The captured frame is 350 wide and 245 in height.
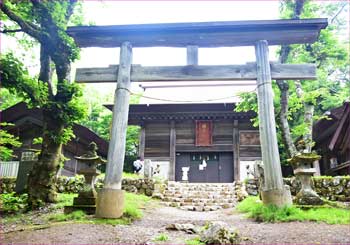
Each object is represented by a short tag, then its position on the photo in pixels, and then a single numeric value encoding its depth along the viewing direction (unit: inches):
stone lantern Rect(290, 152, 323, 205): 304.0
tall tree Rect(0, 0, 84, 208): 352.5
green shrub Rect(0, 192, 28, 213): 282.4
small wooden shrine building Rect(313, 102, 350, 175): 553.6
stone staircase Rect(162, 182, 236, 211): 466.9
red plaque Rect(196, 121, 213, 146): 755.4
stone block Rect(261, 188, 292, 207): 271.7
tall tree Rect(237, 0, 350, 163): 485.1
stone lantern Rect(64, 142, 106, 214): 300.5
